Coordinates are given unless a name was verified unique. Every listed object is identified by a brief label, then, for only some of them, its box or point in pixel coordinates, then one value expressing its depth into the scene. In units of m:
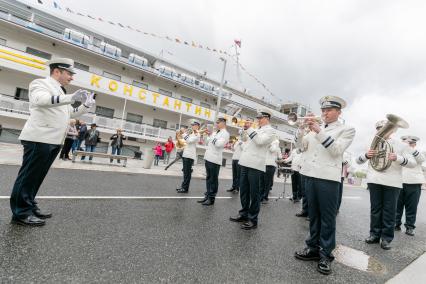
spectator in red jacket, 15.43
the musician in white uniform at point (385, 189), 3.99
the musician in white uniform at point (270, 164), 7.29
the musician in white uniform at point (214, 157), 5.70
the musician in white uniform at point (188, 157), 6.91
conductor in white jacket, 2.94
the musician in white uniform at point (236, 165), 8.53
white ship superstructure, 16.63
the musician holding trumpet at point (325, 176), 2.92
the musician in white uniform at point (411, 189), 5.27
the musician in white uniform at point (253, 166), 4.16
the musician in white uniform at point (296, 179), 7.80
